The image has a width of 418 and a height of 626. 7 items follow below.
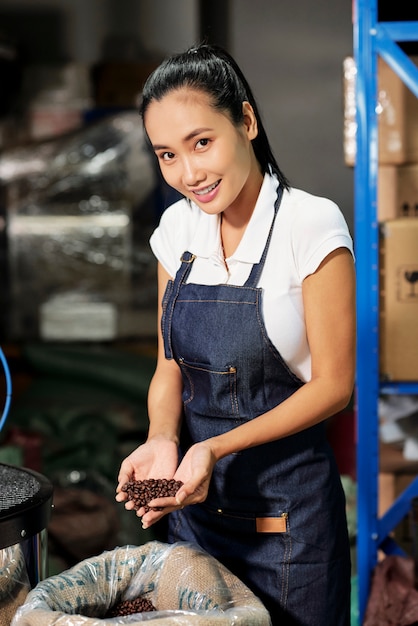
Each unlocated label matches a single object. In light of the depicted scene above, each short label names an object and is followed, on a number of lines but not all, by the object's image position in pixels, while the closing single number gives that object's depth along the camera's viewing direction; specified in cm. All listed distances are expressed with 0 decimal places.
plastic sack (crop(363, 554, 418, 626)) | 266
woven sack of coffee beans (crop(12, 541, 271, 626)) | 129
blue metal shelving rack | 280
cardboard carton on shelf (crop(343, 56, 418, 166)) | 288
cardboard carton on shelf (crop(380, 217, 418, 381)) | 290
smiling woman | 152
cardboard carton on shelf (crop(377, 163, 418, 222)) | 293
